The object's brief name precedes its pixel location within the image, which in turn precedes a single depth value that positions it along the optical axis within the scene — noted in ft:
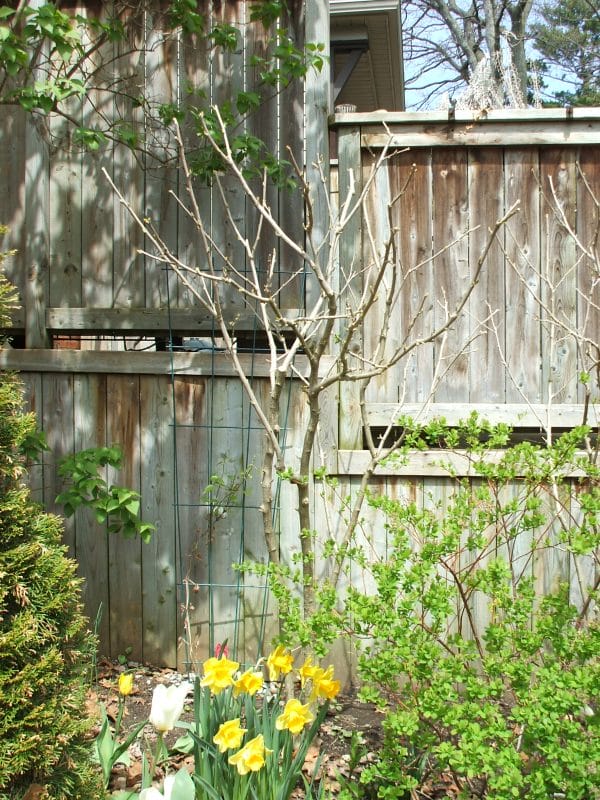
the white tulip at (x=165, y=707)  8.48
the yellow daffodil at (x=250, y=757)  8.19
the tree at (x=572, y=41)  64.80
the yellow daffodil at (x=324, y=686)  8.97
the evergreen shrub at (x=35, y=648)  7.85
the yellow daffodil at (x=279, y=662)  9.12
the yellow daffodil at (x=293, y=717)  8.62
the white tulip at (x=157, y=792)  7.80
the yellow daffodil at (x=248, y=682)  8.85
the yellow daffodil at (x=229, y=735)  8.32
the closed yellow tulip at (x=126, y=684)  9.20
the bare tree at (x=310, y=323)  9.93
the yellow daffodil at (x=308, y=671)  9.09
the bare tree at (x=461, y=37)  59.00
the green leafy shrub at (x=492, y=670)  8.12
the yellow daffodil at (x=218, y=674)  8.84
